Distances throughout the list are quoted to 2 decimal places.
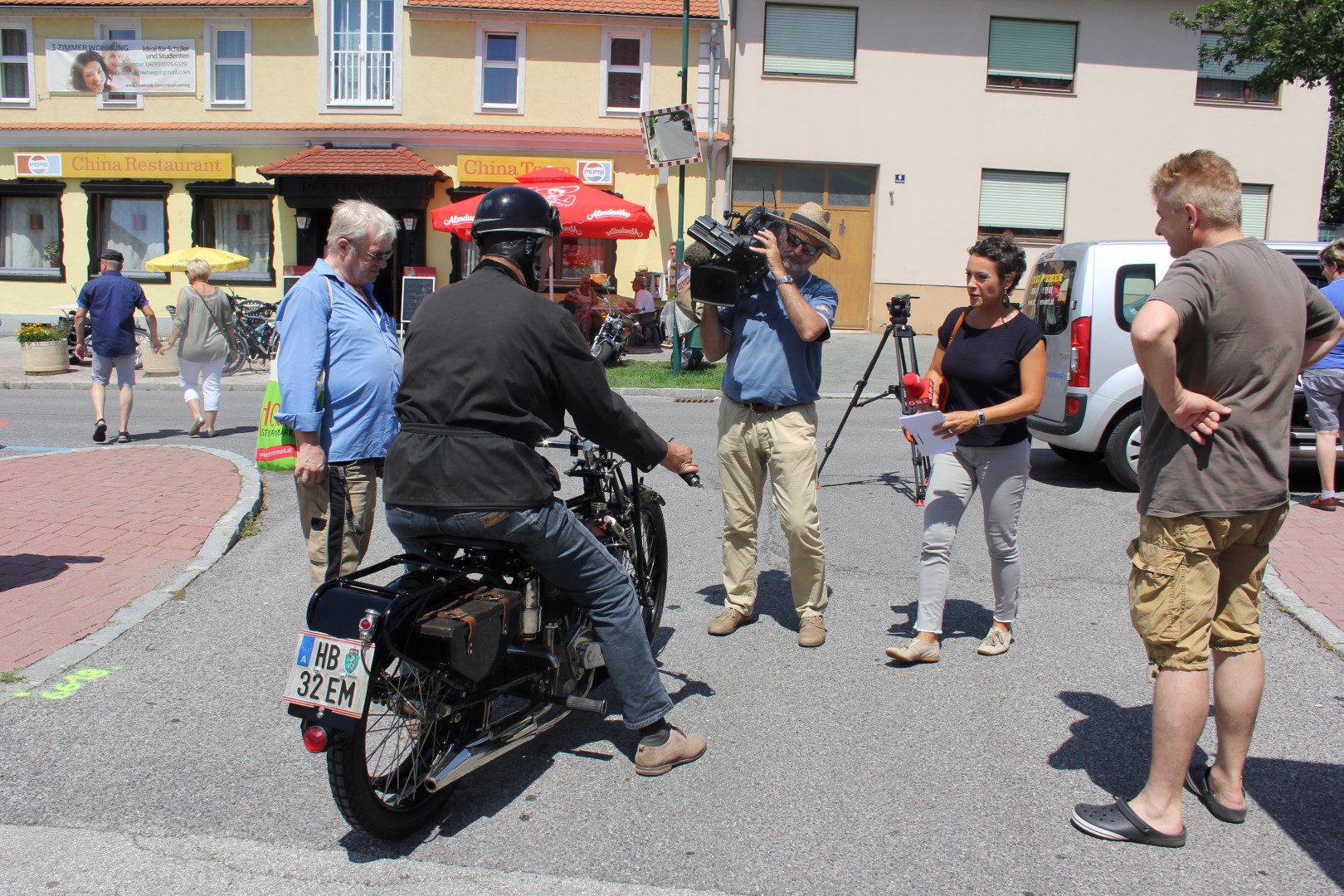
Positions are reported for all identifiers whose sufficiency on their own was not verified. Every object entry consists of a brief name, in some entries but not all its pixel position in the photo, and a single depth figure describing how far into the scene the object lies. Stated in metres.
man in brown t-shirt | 3.13
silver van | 8.12
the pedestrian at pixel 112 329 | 10.17
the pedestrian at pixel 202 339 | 10.37
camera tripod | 7.36
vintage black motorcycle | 2.98
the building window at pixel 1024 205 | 22.00
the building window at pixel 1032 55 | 21.77
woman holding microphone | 4.56
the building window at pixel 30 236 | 23.36
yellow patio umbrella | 17.79
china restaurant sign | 22.38
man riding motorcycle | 3.17
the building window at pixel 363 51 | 21.94
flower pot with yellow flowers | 16.14
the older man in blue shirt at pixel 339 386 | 4.06
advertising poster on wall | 22.45
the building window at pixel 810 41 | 21.53
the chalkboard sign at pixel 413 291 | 19.91
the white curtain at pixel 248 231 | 22.91
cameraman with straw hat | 4.82
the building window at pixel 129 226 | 23.02
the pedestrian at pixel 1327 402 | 7.46
